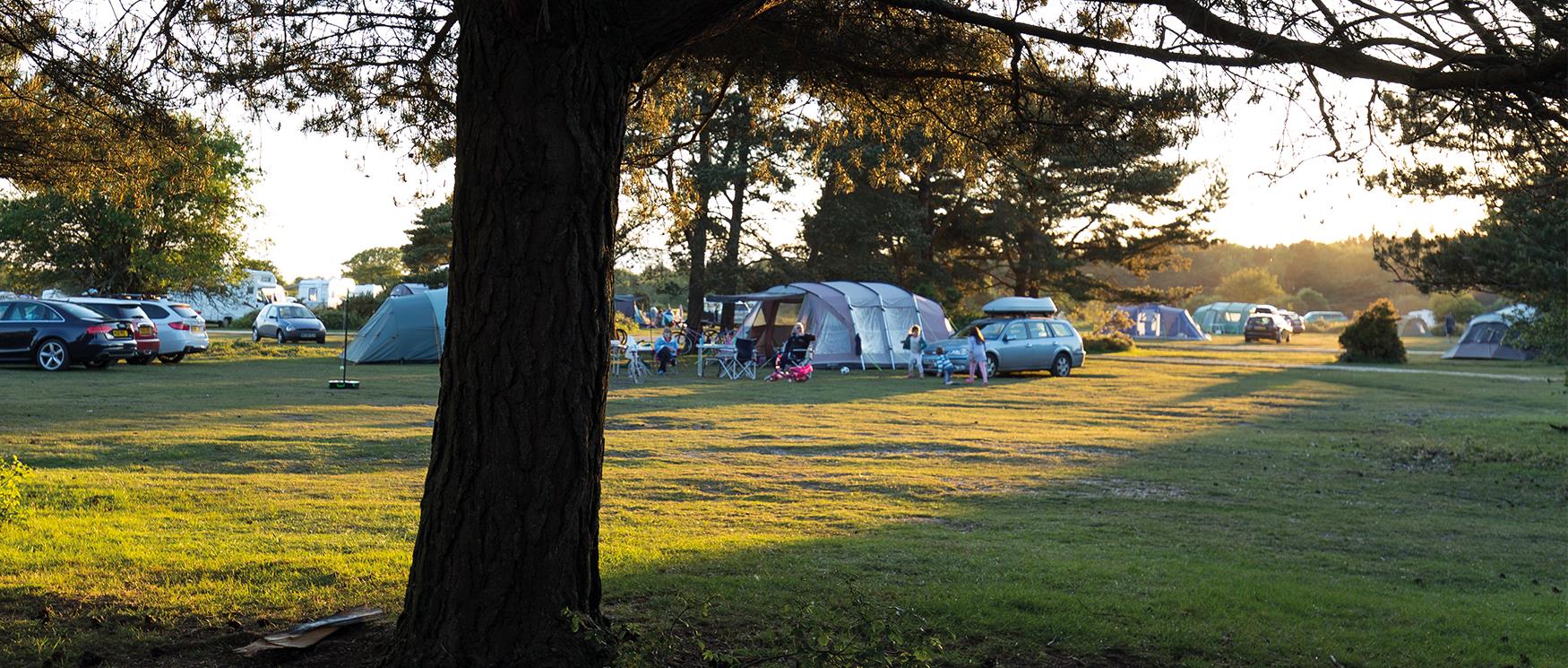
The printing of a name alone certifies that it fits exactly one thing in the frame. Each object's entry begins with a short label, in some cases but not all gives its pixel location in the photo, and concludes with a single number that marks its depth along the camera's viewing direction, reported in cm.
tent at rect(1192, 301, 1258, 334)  7225
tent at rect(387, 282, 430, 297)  3306
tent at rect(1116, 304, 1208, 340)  5691
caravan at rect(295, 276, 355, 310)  6500
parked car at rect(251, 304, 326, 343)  3759
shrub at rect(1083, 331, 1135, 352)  3888
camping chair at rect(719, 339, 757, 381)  2436
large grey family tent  2770
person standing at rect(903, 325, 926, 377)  2539
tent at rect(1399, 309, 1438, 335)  6656
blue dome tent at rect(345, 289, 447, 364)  2717
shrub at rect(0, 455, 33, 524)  627
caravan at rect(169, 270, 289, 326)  5406
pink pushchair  2344
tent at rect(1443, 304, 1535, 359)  3653
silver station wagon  2564
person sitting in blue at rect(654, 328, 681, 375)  2484
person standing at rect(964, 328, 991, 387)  2360
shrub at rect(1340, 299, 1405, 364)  3434
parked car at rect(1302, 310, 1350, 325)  7704
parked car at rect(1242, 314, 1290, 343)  5219
